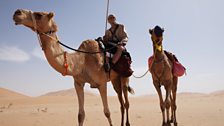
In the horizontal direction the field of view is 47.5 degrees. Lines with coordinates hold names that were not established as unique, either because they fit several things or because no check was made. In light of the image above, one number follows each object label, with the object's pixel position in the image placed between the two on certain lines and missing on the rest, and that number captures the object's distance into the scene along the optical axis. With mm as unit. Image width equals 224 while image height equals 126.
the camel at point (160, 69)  6426
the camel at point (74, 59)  4461
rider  6426
